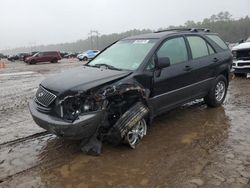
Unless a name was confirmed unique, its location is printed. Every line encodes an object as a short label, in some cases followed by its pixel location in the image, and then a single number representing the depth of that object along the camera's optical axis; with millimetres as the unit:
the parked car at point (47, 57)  24211
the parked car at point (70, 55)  37159
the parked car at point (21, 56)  30181
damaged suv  2855
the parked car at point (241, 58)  7737
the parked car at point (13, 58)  33372
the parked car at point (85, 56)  27628
